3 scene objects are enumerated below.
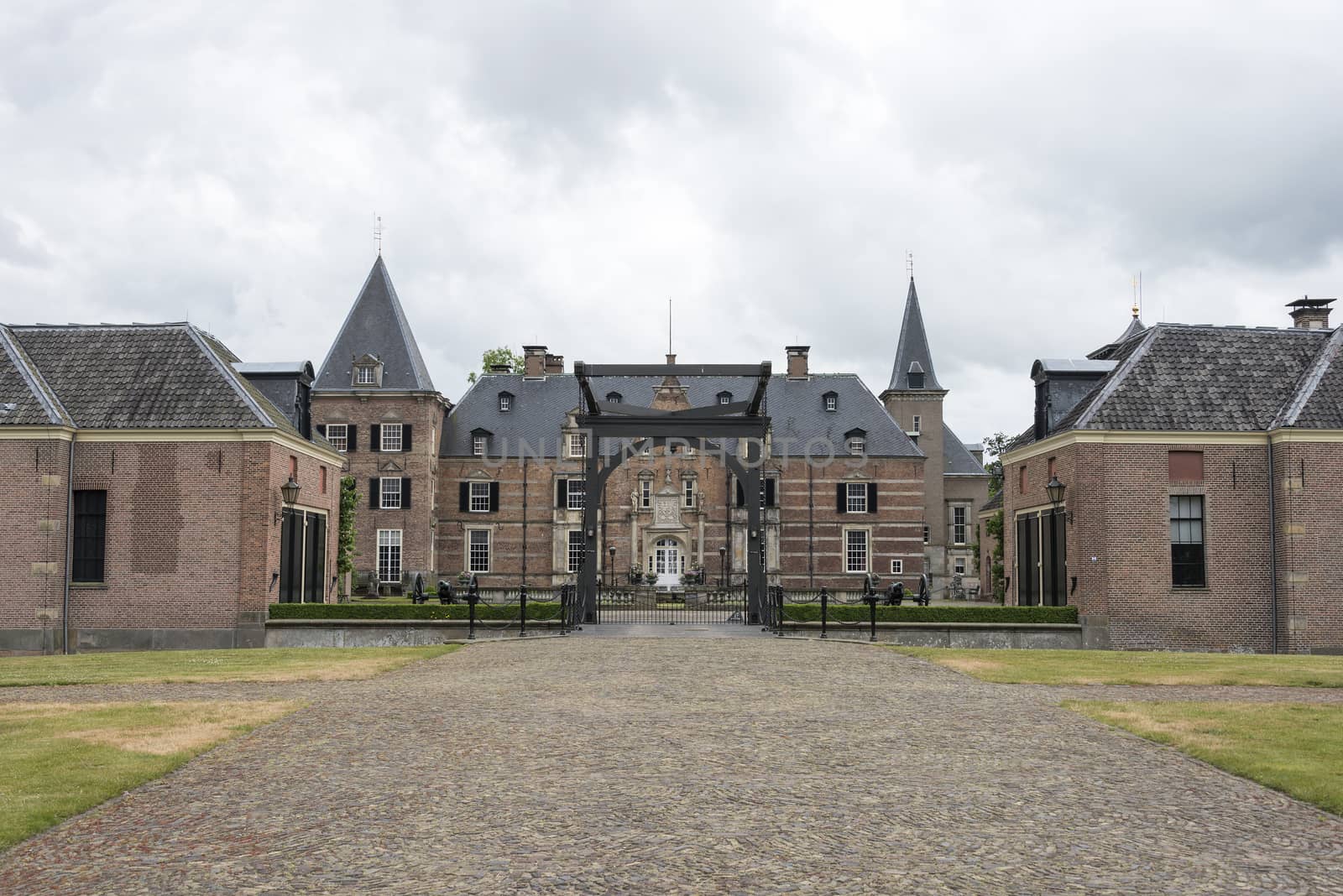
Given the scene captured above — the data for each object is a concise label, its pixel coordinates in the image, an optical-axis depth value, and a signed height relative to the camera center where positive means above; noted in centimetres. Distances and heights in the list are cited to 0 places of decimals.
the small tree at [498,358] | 6081 +940
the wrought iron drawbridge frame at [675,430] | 2483 +233
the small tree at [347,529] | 3512 +26
